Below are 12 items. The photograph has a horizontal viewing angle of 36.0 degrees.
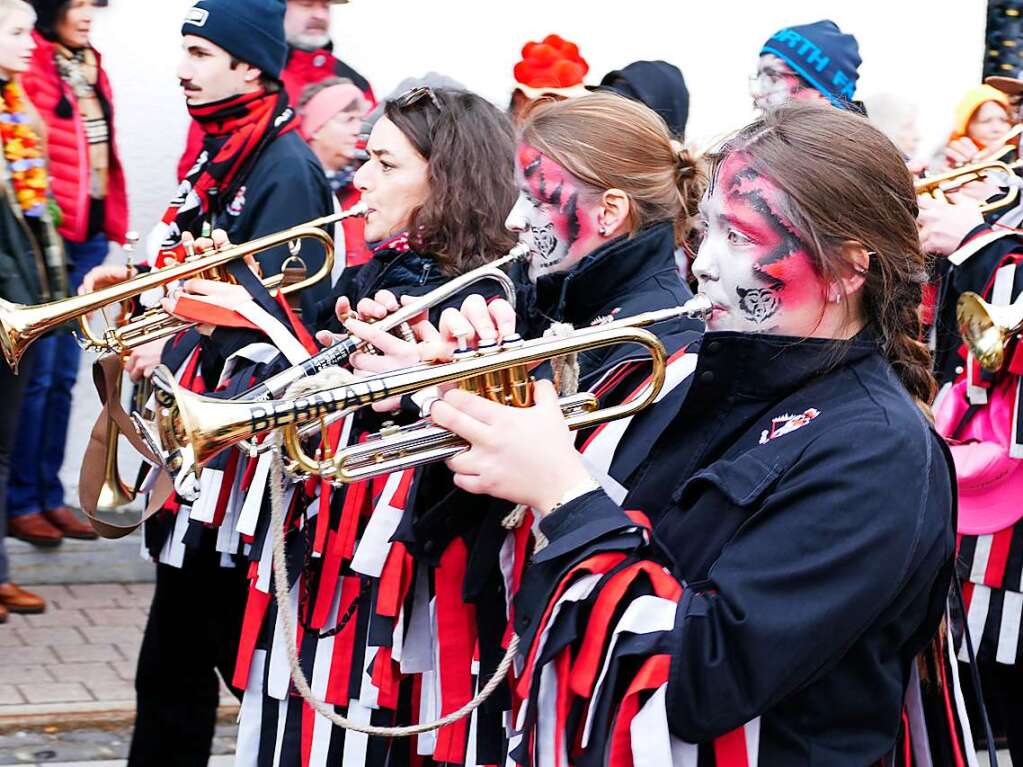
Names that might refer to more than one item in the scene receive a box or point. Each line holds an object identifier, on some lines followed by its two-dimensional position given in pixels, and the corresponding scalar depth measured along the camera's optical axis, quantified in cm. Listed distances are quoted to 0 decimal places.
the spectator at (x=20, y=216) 493
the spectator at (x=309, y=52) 600
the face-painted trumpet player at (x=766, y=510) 192
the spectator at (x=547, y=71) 539
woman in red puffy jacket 546
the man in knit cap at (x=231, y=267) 373
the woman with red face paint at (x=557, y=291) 263
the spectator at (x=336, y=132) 570
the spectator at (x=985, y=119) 581
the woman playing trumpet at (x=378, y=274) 320
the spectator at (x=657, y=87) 502
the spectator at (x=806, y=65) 474
